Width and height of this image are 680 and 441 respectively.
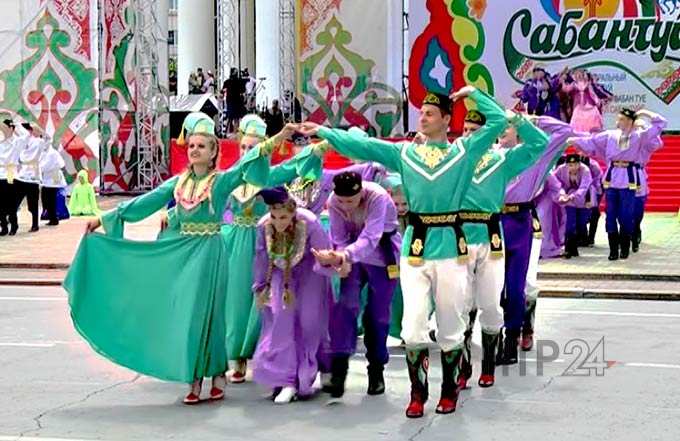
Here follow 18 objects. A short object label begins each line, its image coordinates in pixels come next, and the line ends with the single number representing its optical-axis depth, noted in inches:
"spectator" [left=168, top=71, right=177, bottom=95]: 1715.2
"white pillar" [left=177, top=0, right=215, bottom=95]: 1481.3
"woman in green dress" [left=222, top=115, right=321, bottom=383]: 340.2
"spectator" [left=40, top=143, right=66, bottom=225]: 832.3
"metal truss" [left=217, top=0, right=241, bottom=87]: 1266.0
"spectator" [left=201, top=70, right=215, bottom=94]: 1322.6
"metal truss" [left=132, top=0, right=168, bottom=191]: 1029.8
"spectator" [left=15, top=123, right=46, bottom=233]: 799.5
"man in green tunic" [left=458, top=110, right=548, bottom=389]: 311.7
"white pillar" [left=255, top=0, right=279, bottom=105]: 1315.2
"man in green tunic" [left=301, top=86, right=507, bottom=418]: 286.5
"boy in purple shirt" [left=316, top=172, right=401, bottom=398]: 317.1
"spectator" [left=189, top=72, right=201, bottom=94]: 1317.7
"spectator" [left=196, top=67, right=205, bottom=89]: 1316.4
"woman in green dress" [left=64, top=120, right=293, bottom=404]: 311.0
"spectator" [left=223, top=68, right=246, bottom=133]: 1186.3
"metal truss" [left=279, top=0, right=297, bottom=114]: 1286.9
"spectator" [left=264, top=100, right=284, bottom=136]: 1116.8
